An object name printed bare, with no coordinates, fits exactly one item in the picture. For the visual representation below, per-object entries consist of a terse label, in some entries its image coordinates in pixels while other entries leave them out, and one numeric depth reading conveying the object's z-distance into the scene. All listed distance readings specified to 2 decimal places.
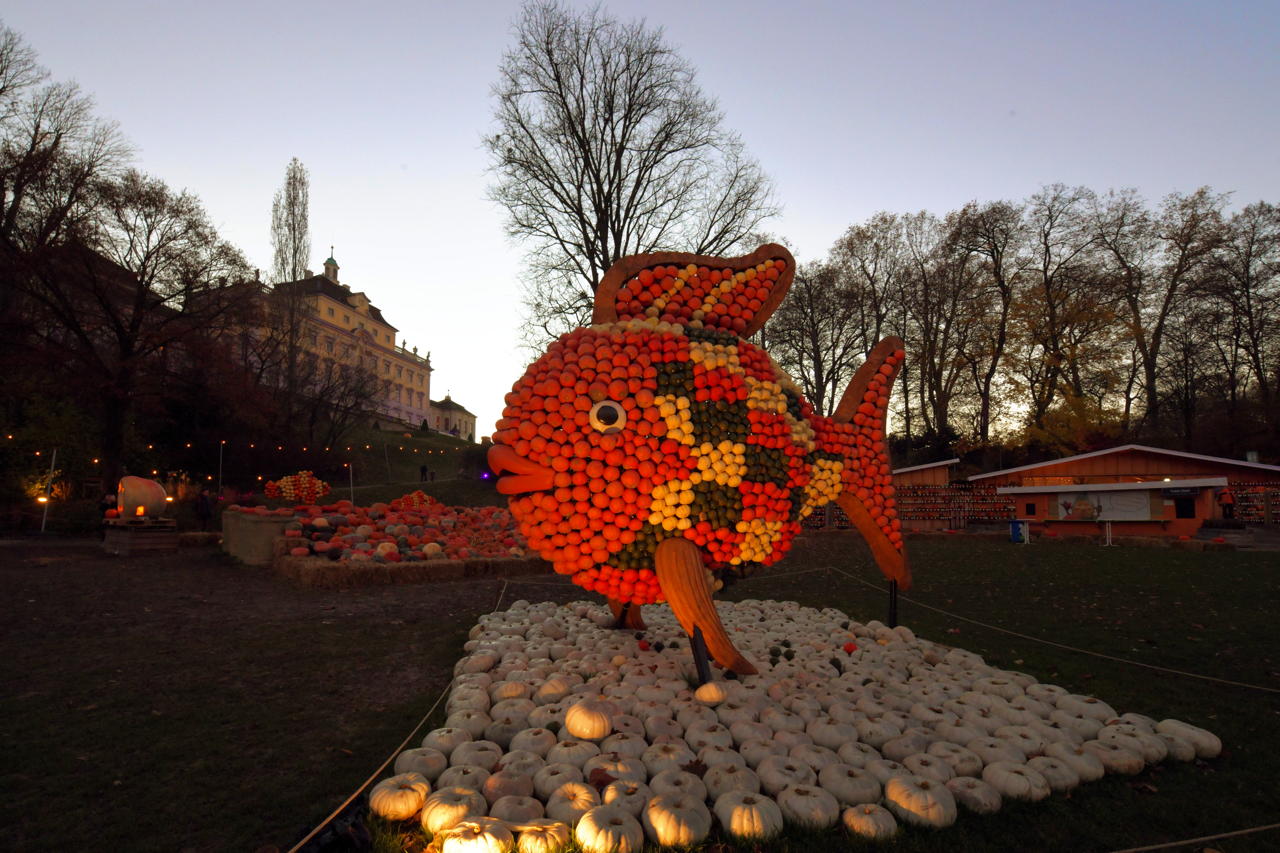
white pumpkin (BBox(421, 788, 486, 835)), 2.62
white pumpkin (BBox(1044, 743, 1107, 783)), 3.19
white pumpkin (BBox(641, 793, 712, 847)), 2.54
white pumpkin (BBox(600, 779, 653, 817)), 2.73
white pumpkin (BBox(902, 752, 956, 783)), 3.09
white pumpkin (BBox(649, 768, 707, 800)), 2.89
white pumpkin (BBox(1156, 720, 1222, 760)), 3.45
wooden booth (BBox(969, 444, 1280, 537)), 15.11
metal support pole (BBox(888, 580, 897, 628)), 5.76
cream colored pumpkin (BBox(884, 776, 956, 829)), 2.76
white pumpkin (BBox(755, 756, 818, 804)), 2.98
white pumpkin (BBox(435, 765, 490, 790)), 2.93
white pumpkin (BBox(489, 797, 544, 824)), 2.64
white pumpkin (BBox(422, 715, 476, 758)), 3.35
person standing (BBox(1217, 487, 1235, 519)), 17.53
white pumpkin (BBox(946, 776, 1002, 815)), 2.88
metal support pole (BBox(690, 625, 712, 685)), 4.19
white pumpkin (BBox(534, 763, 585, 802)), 2.92
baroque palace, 46.88
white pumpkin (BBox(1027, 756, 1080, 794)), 3.09
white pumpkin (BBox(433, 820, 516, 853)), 2.39
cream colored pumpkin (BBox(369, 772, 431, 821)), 2.73
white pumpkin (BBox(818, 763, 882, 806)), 2.91
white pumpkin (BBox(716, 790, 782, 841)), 2.63
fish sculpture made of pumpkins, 3.94
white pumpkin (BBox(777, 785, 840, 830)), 2.73
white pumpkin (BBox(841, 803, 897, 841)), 2.65
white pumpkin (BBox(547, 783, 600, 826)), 2.68
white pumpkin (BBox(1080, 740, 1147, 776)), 3.26
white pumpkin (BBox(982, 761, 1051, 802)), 2.99
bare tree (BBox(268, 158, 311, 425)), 28.77
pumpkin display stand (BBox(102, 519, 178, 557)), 12.45
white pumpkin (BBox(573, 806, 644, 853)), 2.46
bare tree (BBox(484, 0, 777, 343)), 16.53
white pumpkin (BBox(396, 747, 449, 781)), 3.07
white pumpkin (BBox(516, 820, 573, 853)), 2.44
